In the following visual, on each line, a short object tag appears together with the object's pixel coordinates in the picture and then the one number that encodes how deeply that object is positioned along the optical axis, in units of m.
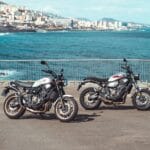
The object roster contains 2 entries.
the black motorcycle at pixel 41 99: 9.24
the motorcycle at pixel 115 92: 10.60
